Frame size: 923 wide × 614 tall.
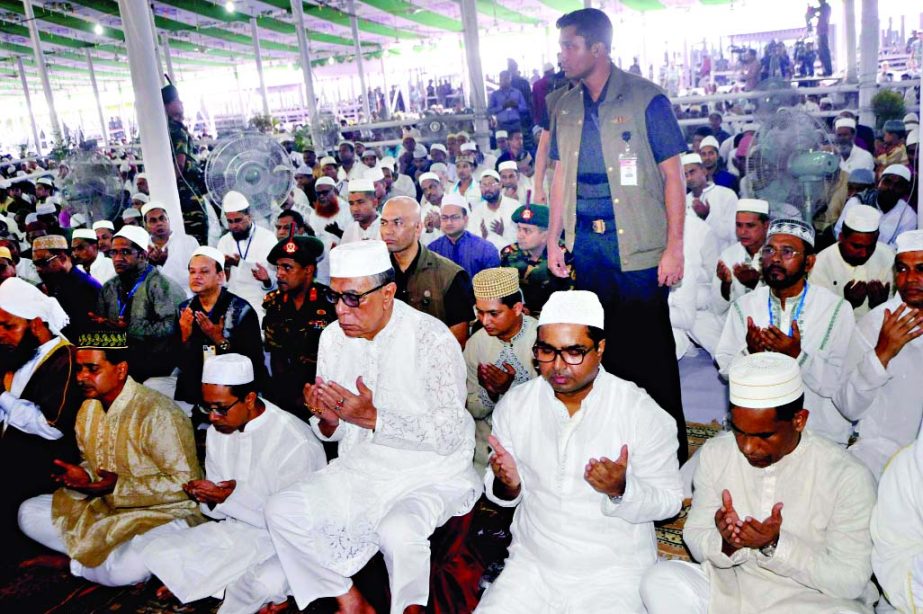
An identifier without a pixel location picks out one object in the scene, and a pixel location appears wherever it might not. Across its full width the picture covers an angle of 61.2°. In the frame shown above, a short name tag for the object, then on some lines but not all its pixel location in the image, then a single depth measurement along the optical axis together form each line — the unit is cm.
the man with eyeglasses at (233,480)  300
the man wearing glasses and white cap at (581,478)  230
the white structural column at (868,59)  797
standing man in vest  319
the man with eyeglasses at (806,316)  328
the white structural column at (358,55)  1777
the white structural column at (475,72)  933
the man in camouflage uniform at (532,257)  483
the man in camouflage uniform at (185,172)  735
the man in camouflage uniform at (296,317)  396
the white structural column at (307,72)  1217
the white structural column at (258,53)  1803
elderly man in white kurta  264
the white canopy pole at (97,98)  2406
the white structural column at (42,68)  1437
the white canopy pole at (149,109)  647
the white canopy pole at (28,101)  2402
